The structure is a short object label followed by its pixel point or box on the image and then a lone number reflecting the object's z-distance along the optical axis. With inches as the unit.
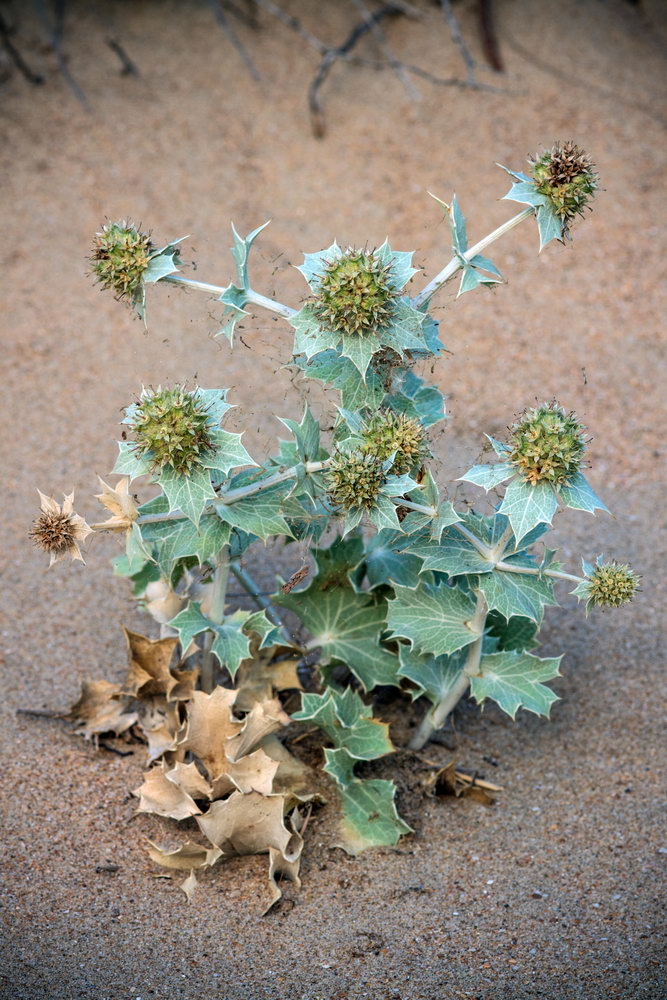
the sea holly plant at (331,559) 81.0
